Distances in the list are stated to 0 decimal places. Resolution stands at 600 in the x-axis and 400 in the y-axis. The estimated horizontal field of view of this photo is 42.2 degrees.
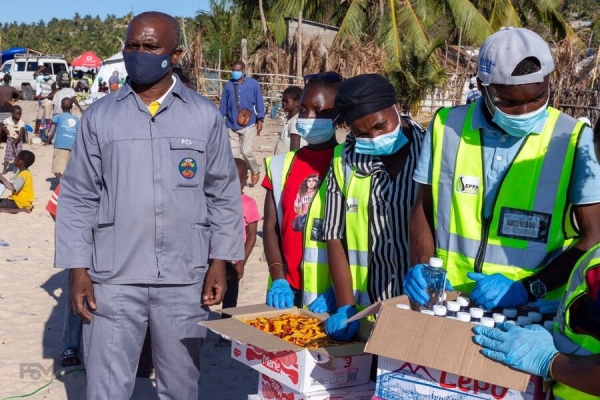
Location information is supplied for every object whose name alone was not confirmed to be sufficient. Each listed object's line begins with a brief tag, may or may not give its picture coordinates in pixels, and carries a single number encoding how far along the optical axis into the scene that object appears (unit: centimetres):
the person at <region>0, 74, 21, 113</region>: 1628
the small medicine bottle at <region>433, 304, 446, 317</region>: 245
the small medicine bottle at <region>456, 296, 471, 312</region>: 263
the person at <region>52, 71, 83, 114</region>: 1568
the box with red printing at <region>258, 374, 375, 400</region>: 288
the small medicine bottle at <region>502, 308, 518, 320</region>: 252
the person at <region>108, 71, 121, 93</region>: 2655
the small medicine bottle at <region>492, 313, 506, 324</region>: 242
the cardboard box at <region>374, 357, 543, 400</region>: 224
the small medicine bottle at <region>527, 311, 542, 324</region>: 248
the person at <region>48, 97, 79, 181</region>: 1165
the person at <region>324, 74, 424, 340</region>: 323
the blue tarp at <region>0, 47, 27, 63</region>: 4316
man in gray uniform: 327
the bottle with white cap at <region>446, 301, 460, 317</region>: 250
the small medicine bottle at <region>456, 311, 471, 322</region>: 240
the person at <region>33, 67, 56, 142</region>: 1845
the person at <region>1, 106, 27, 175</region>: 1452
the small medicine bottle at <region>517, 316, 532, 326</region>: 244
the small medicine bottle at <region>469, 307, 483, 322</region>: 244
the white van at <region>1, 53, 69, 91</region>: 3334
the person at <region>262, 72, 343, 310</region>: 361
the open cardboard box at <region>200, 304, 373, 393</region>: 281
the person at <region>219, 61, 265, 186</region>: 1148
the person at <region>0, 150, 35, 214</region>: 1105
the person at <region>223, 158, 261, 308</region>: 540
